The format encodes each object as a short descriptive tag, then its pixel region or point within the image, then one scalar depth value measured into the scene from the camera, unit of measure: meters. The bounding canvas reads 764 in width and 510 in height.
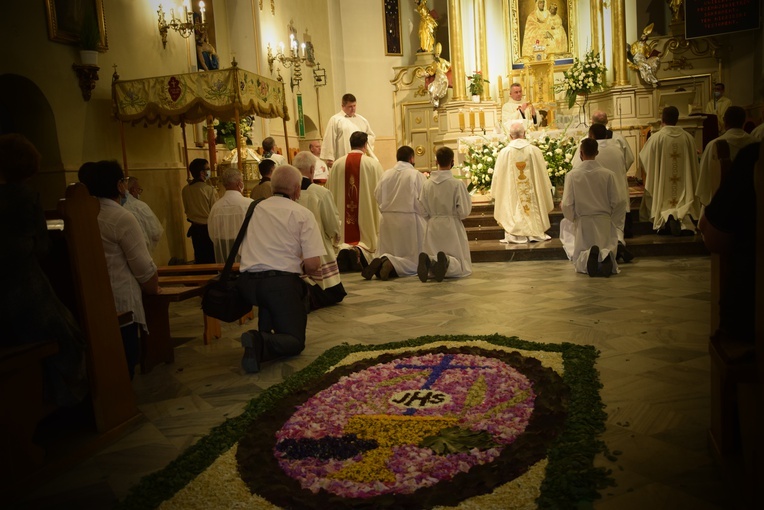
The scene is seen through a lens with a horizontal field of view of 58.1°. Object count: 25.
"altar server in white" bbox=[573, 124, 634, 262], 9.20
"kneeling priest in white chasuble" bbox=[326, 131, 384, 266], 9.54
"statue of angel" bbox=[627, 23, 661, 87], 15.05
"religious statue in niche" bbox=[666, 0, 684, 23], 15.19
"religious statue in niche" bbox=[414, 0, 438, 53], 17.25
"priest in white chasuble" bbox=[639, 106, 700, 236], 9.62
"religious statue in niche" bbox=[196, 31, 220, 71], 11.53
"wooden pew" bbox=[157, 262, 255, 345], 5.71
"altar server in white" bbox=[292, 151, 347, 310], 6.64
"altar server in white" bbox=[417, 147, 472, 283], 8.33
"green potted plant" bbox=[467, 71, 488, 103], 16.45
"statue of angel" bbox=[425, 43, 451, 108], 16.45
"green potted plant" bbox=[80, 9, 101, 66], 8.45
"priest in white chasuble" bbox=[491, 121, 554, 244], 10.09
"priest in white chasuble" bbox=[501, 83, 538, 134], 14.63
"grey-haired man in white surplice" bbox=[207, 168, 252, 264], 6.62
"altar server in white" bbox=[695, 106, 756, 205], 7.65
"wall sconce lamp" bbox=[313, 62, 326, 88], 15.98
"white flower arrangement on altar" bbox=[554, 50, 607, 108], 14.94
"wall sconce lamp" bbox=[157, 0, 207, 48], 10.34
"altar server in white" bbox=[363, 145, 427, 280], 8.67
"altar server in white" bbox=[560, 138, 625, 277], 7.89
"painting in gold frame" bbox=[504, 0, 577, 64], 16.47
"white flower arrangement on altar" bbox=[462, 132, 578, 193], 10.98
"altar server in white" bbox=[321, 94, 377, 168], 10.61
